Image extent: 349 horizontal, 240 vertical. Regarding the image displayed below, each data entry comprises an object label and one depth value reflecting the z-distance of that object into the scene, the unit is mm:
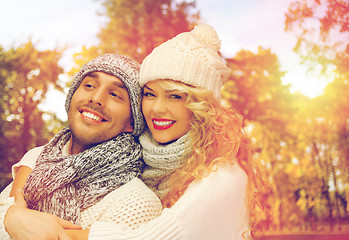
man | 2436
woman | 2430
